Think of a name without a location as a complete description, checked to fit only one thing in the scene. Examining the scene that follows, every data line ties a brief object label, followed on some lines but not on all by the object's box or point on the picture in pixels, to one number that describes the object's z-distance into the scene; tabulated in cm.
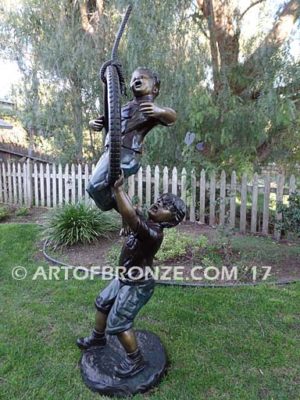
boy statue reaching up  201
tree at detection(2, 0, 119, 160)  630
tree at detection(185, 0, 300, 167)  537
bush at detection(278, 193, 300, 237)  446
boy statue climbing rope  184
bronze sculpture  183
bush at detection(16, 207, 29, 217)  689
